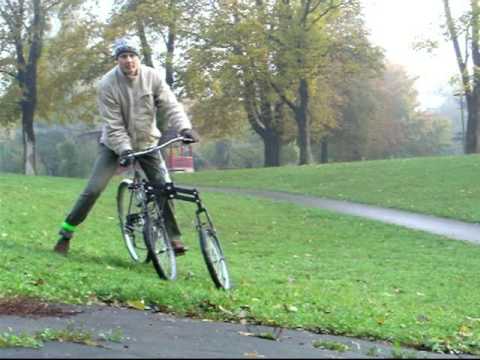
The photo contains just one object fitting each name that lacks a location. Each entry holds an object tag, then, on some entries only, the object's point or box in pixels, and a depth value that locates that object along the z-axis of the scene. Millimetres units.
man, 7520
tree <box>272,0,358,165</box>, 37188
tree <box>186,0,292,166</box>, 37047
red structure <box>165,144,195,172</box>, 45688
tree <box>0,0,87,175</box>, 39406
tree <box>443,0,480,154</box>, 32094
